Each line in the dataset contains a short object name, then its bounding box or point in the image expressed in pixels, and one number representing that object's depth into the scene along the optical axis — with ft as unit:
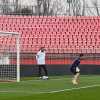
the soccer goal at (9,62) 96.58
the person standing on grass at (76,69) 84.14
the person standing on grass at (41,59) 100.63
